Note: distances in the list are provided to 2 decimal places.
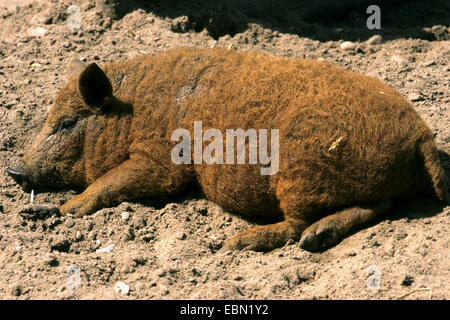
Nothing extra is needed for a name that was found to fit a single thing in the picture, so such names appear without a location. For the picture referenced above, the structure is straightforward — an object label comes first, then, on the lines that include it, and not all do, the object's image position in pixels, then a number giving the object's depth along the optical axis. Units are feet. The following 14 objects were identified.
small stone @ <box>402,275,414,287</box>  27.63
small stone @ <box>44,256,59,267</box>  30.58
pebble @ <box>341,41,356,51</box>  50.96
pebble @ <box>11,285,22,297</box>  28.53
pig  31.94
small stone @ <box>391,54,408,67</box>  48.08
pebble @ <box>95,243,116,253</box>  32.91
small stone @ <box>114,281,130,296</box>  28.30
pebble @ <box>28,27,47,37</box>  53.16
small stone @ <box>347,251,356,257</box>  30.99
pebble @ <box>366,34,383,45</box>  51.85
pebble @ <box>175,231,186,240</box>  33.78
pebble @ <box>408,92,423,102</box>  43.21
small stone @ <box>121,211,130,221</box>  35.37
